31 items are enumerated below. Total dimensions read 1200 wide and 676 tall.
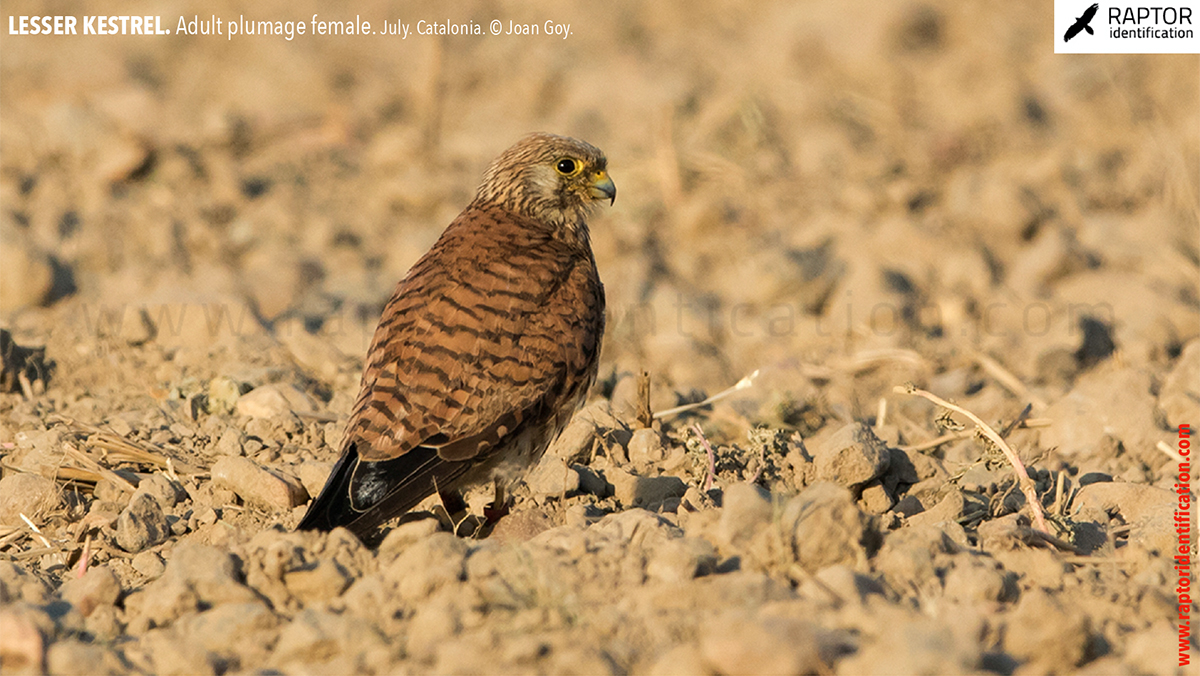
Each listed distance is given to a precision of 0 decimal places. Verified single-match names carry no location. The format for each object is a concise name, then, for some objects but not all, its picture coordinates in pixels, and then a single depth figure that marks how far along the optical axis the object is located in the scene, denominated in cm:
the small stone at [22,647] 535
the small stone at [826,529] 592
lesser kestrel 676
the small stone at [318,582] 589
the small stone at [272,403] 903
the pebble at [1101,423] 925
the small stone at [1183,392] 954
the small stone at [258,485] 767
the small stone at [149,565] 697
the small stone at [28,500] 771
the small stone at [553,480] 801
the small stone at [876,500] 791
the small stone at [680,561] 575
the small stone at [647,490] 800
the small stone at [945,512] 739
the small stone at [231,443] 853
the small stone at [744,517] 598
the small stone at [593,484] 819
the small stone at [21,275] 1179
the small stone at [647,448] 856
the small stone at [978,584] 581
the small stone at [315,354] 1020
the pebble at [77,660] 524
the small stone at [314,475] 776
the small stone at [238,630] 550
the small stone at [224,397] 922
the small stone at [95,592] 597
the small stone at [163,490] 784
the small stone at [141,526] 727
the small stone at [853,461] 779
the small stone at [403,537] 625
